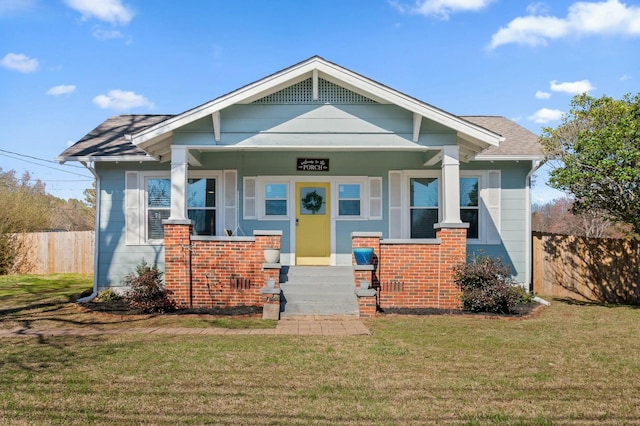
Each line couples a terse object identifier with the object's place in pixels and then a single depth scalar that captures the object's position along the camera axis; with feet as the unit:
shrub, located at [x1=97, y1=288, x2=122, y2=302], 37.17
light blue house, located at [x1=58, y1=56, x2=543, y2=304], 38.88
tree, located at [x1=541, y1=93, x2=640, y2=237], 31.94
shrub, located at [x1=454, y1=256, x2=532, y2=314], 30.19
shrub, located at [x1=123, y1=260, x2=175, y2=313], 30.30
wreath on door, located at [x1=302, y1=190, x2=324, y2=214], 39.32
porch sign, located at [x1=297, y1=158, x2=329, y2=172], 39.09
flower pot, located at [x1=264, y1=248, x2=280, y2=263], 31.09
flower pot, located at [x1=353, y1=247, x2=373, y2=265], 31.25
